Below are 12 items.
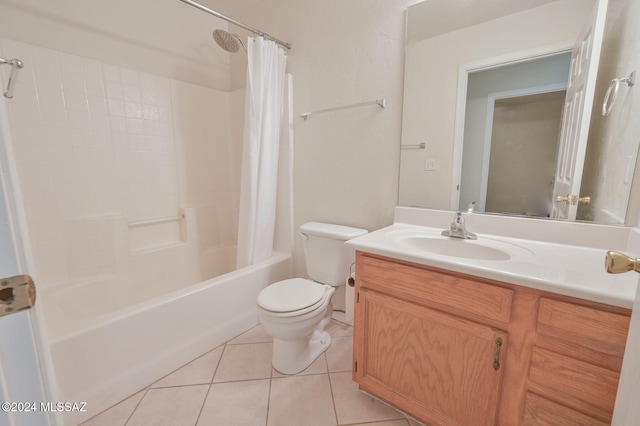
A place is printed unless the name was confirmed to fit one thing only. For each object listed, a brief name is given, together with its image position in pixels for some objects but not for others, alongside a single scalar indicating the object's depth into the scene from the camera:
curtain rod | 1.50
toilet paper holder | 1.56
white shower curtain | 1.78
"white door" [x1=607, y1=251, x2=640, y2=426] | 0.47
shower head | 1.76
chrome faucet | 1.23
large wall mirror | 1.05
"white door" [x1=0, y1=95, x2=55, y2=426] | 0.41
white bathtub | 1.15
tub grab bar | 1.97
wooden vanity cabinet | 0.73
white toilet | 1.34
